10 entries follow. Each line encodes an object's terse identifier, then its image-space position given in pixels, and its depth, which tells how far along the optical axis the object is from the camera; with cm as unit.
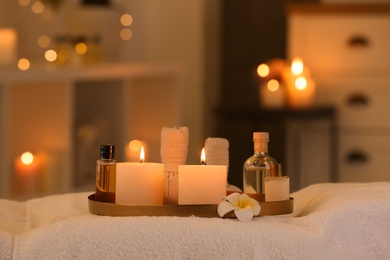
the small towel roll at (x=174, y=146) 181
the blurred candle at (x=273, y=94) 524
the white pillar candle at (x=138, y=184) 176
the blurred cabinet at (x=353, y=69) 522
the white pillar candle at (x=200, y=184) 175
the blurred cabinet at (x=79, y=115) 439
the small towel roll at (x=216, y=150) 193
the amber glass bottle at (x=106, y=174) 180
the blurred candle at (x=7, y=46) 483
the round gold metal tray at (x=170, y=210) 169
